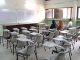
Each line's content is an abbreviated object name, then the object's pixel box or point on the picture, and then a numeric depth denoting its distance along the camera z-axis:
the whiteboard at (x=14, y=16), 4.90
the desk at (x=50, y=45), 2.18
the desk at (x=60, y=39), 2.55
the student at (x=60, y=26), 4.22
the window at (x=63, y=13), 5.69
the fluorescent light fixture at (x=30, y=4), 5.56
